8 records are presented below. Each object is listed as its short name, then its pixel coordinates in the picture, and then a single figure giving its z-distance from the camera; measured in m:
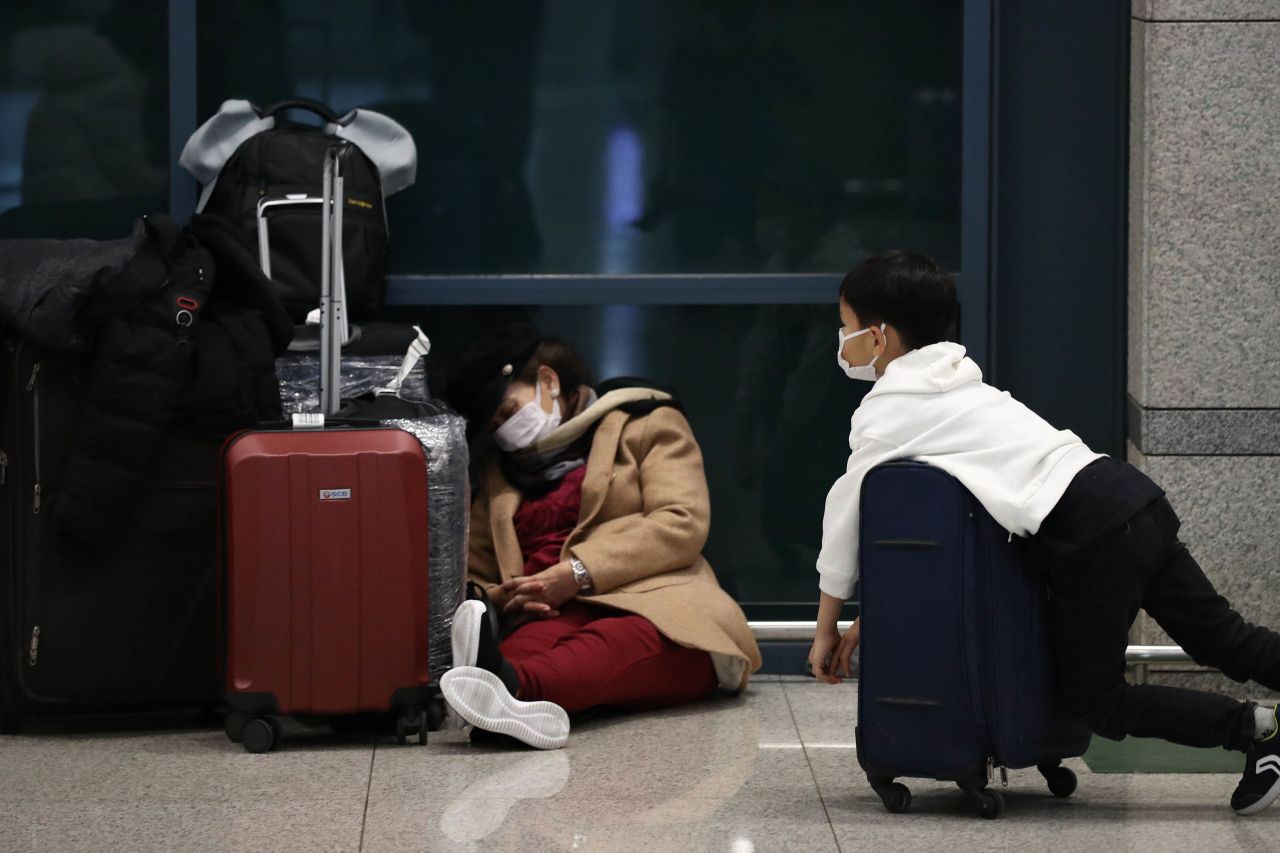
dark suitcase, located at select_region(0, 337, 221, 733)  7.65
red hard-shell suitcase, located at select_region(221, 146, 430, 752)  7.37
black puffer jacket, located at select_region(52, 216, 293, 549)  7.46
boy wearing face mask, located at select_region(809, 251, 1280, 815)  6.33
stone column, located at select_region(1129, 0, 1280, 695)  8.64
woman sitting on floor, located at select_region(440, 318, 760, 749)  8.10
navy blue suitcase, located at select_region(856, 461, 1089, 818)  6.39
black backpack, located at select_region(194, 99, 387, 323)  8.41
